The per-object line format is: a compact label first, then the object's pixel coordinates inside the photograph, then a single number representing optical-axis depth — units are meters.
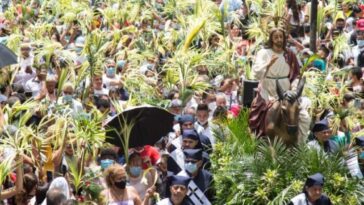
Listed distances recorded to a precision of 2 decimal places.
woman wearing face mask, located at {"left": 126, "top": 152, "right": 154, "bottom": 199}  13.64
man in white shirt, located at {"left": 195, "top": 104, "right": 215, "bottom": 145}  15.82
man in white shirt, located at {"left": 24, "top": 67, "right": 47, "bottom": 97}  18.37
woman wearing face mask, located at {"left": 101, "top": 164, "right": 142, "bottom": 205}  12.33
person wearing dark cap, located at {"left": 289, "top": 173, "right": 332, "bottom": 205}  12.77
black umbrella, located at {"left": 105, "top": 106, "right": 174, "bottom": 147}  14.25
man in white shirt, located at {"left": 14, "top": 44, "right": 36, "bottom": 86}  19.16
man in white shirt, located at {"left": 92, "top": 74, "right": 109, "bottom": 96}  18.19
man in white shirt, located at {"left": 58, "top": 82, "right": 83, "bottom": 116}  16.16
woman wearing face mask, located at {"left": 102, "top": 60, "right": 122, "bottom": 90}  18.71
